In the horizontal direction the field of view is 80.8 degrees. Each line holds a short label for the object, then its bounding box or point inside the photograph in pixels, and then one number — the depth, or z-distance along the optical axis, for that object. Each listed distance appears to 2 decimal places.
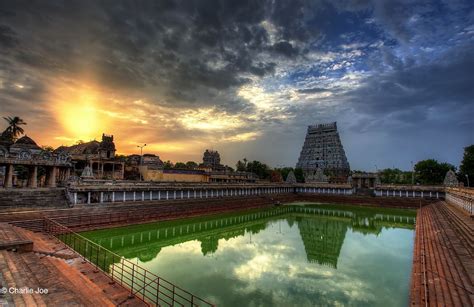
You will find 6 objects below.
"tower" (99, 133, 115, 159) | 62.11
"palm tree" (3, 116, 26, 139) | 58.25
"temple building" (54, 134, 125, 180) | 59.25
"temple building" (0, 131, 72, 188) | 32.41
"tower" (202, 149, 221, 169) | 108.29
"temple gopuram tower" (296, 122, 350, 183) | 106.56
